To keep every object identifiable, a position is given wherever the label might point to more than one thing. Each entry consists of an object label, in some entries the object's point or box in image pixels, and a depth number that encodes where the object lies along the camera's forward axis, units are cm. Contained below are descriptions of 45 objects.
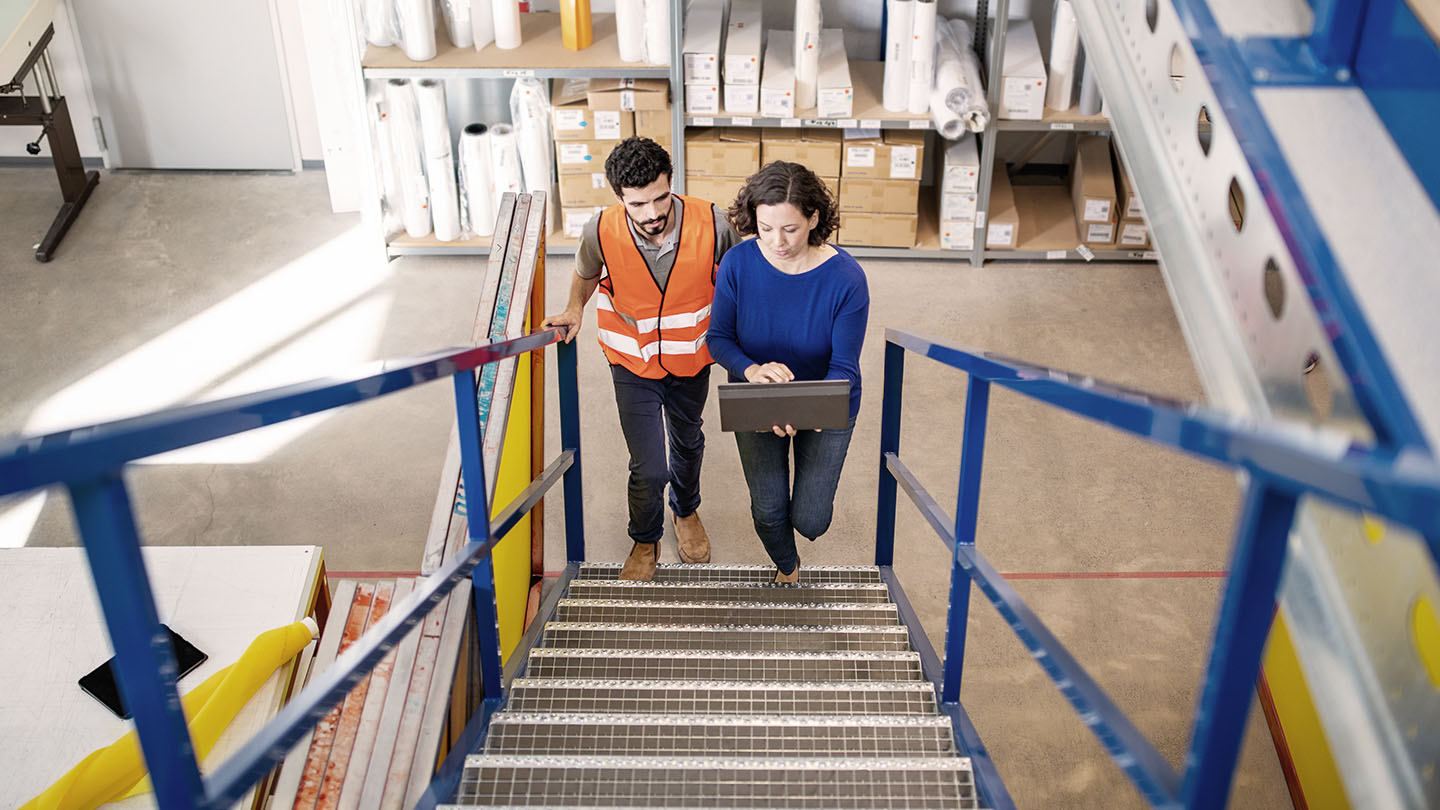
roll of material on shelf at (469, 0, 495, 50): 633
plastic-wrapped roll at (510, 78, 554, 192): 634
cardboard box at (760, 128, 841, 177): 629
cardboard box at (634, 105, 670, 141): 623
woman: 297
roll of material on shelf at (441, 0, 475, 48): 629
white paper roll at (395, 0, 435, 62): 609
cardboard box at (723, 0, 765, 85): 609
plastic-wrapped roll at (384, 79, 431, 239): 633
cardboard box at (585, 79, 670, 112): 616
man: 327
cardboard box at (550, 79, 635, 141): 623
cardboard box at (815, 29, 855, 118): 609
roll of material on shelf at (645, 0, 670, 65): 603
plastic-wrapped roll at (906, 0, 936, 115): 588
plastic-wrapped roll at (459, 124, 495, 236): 640
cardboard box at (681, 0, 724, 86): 611
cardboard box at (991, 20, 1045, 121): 612
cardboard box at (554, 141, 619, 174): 634
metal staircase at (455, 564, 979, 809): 239
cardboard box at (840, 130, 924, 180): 627
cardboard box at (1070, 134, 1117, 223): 646
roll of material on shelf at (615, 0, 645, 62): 605
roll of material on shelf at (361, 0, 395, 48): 629
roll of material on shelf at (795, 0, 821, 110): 598
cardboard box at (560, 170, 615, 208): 643
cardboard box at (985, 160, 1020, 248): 655
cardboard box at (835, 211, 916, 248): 653
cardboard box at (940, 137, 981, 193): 633
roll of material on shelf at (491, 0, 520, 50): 621
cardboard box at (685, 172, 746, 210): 645
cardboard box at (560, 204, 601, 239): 657
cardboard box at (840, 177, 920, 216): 641
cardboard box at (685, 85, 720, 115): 619
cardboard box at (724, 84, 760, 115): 617
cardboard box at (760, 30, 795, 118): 614
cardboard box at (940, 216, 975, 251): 654
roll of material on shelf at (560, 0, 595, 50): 619
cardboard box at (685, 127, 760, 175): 633
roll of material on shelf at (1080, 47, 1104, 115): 617
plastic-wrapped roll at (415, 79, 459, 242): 634
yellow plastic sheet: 261
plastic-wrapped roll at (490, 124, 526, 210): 640
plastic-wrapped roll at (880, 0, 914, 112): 595
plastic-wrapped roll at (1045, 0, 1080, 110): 604
